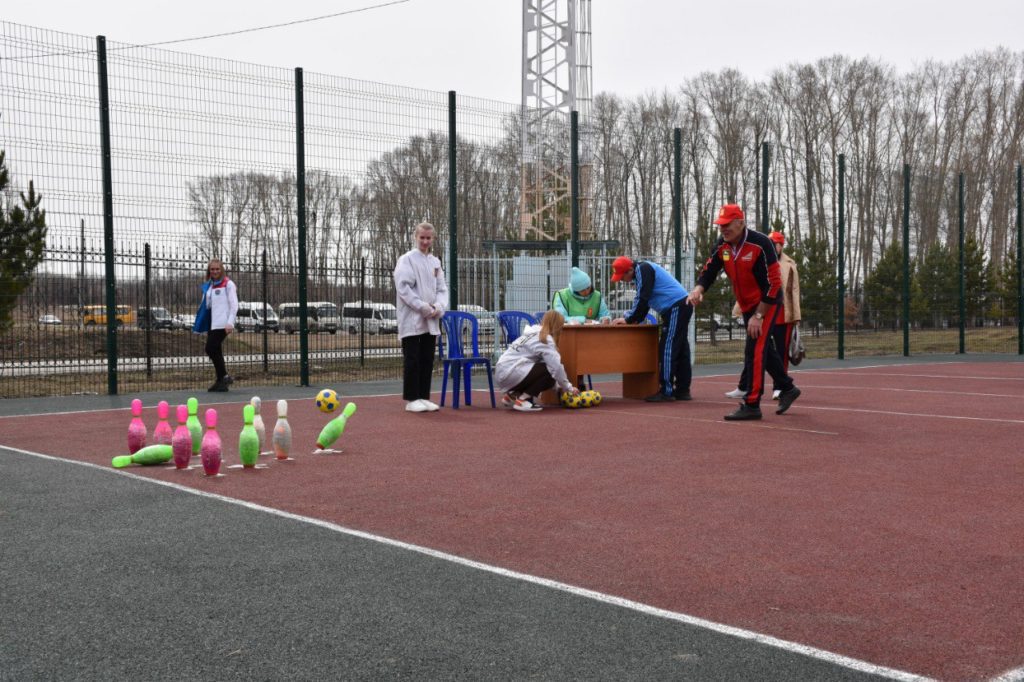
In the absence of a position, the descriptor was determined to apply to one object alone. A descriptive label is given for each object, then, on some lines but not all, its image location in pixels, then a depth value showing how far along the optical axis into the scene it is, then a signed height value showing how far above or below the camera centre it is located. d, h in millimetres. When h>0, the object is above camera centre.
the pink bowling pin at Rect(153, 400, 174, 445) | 7047 -845
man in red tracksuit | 9383 +221
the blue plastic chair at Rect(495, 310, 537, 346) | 12422 -172
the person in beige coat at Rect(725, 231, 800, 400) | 11441 +148
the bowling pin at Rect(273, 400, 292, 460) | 7008 -888
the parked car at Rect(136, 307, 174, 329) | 16330 -133
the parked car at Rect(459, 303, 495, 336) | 16500 -161
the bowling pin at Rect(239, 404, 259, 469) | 6578 -860
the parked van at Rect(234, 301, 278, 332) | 17328 -143
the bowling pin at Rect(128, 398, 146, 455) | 6895 -839
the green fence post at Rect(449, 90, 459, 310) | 15359 +1376
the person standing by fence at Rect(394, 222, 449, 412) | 10516 -65
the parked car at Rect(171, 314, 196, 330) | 16844 -192
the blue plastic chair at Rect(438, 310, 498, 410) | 10867 -511
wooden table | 11469 -538
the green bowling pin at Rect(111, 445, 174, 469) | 6730 -976
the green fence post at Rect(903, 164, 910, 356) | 22703 +1061
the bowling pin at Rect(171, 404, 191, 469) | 6625 -887
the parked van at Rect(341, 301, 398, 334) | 18312 -156
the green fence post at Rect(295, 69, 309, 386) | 14133 +1737
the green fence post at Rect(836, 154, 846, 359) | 21062 +575
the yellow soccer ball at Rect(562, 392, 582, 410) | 10828 -999
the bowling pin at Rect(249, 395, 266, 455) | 6893 -813
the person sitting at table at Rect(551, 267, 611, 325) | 12078 +54
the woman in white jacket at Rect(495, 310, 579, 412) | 10586 -599
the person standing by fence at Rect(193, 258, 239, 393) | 13500 -24
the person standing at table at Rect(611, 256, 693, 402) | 11789 -140
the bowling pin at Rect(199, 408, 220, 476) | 6281 -866
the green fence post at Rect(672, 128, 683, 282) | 17781 +2115
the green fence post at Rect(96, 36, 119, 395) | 12719 +1850
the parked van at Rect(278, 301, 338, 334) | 15992 -127
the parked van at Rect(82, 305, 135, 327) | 14133 -56
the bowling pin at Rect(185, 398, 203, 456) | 6925 -824
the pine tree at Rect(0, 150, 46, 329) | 12758 +875
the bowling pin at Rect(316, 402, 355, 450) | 7343 -891
